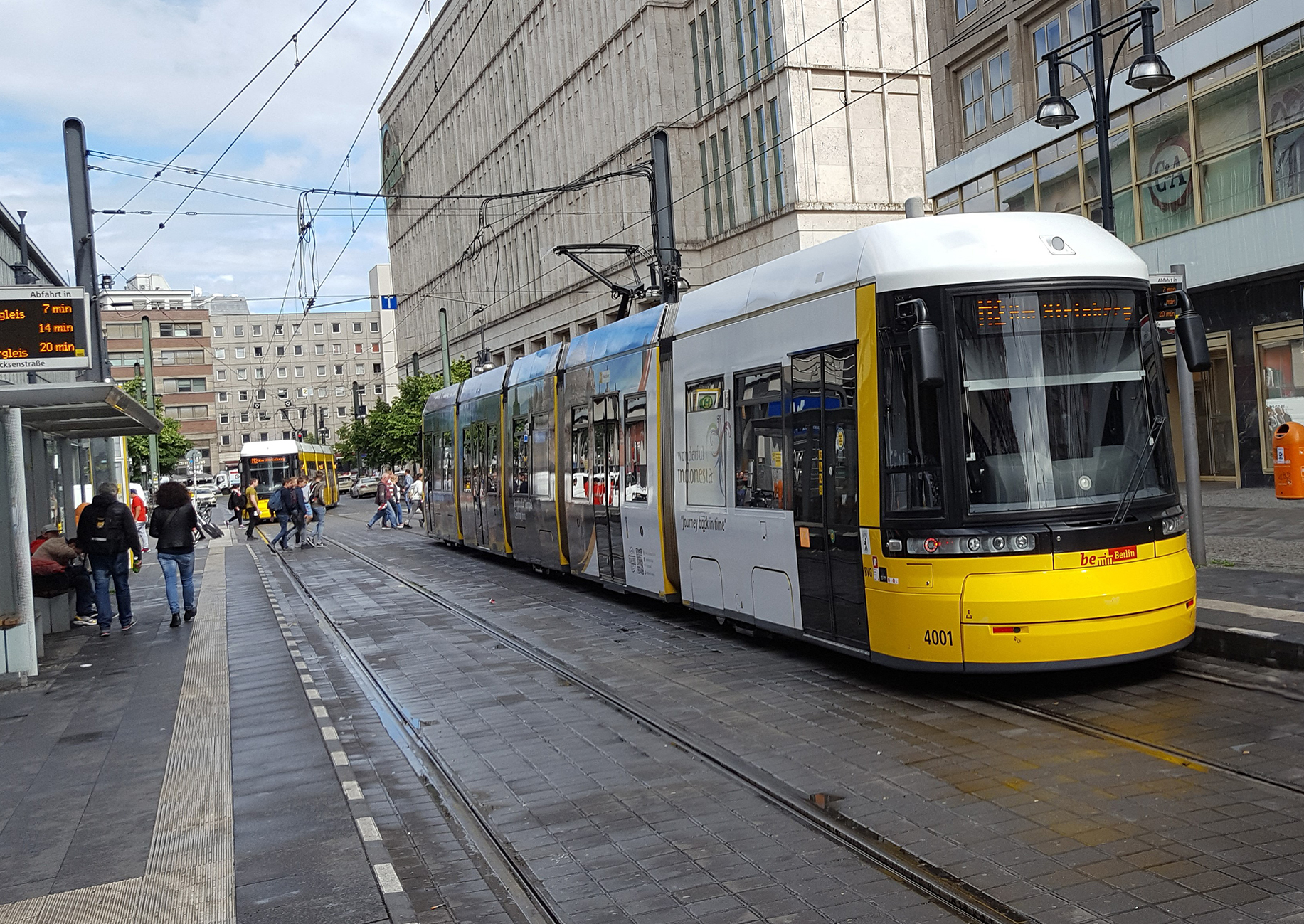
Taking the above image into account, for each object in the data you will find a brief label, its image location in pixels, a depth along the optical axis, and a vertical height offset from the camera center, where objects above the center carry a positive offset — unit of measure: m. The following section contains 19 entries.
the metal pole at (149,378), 42.31 +4.33
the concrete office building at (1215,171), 20.83 +4.96
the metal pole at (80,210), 18.77 +4.57
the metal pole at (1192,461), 12.16 -0.29
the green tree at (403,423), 64.56 +3.63
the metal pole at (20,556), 11.27 -0.42
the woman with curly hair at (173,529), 15.20 -0.36
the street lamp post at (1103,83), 13.73 +4.09
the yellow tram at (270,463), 49.22 +1.23
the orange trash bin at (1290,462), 17.80 -0.54
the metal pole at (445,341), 46.12 +5.30
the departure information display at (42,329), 12.34 +1.82
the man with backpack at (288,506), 29.78 -0.34
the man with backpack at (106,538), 14.70 -0.40
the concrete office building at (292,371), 126.44 +12.59
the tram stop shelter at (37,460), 11.39 +0.60
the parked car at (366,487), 81.62 +0.00
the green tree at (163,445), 67.25 +3.47
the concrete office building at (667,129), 34.72 +11.09
